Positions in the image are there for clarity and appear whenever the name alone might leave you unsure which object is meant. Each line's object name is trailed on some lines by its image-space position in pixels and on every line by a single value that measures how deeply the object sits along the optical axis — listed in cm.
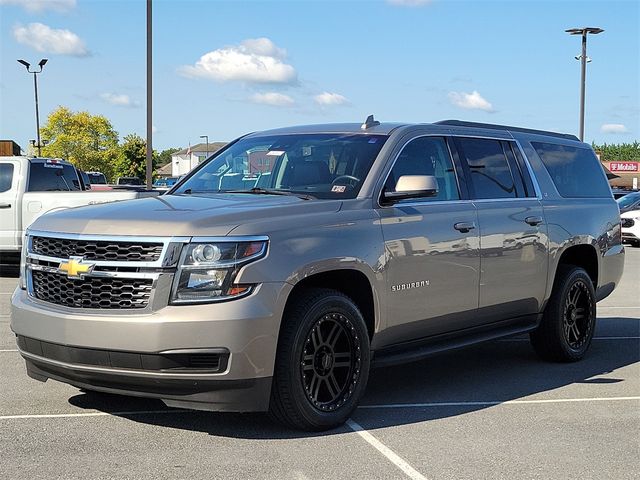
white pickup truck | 1434
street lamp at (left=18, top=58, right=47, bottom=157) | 5359
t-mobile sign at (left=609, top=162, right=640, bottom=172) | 11069
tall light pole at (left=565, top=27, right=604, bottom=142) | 3500
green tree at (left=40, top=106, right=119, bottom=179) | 9269
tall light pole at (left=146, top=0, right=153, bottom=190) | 1991
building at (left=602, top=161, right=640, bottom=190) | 10688
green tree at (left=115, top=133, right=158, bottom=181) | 11412
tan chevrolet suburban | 500
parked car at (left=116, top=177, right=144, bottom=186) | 4527
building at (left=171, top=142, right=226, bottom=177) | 16850
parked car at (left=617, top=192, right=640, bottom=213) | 2417
